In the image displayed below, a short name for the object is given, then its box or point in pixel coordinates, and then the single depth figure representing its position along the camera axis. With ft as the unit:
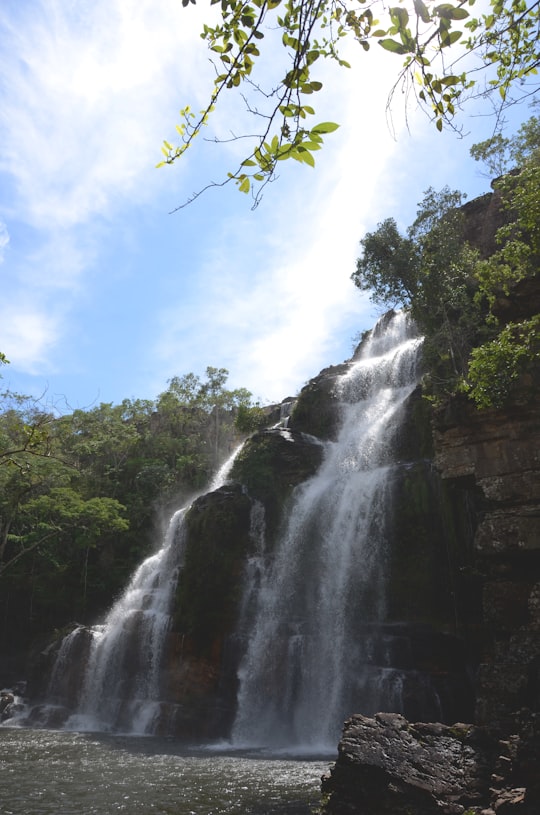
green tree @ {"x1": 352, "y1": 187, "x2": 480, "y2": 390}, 67.62
